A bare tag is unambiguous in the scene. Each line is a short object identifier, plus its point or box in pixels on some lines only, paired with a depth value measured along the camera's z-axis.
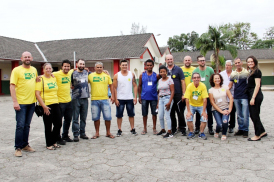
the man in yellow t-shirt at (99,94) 5.61
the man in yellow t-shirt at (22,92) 4.45
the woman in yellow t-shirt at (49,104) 4.70
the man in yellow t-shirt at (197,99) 5.46
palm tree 26.80
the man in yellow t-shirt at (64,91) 5.15
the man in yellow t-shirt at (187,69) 5.99
